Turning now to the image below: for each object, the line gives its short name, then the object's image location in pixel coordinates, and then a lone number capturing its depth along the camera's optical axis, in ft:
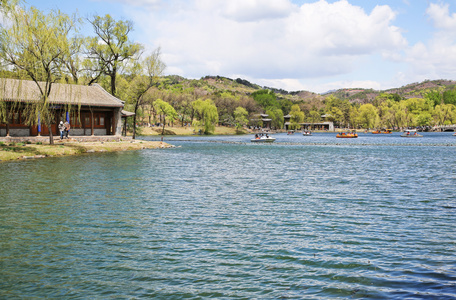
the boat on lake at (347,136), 329.11
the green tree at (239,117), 444.55
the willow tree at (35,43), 110.01
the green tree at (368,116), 521.65
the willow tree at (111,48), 174.70
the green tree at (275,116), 529.53
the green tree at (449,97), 611.88
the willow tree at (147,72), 180.65
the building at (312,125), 578.25
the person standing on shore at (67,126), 147.33
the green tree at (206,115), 351.67
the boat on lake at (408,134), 355.52
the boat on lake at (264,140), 251.60
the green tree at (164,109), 360.07
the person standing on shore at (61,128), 147.37
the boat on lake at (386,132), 452.26
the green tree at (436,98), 618.85
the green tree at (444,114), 537.24
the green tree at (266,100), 581.12
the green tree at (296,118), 566.77
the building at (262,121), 493.11
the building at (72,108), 136.98
